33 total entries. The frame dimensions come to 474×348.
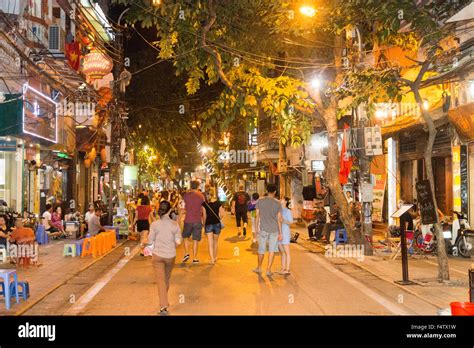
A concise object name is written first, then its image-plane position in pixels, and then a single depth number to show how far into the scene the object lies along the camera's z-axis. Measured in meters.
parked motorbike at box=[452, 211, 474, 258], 14.89
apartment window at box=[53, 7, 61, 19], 22.73
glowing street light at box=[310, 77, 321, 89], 16.71
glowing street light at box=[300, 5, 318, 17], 13.81
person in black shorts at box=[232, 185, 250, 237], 21.22
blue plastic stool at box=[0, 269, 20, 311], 8.66
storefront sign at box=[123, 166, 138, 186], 30.31
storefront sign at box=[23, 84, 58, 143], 17.55
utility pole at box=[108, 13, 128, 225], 22.94
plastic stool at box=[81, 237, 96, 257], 15.40
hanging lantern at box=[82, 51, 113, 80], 21.00
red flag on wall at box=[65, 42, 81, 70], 20.42
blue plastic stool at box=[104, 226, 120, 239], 20.18
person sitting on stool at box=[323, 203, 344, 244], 18.30
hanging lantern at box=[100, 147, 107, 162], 33.84
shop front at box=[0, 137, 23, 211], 19.13
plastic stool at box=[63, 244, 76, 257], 15.46
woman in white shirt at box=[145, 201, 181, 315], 8.34
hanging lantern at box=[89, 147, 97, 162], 29.52
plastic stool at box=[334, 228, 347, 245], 17.91
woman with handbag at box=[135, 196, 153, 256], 16.78
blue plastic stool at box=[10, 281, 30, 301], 9.18
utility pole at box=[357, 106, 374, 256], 15.58
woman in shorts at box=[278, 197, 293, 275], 12.36
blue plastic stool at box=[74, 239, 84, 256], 15.62
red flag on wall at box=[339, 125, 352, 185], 19.38
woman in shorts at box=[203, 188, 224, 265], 14.10
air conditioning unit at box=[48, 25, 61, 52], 19.25
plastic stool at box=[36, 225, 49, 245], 18.80
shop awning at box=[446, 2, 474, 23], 9.04
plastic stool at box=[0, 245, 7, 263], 13.57
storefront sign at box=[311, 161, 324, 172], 27.75
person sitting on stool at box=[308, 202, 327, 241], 19.83
